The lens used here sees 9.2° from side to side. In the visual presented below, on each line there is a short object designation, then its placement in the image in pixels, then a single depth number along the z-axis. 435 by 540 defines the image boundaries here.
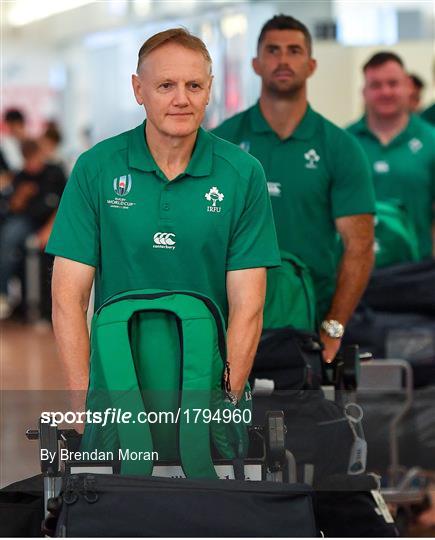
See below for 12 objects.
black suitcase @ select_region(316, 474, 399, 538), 7.36
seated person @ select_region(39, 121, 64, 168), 21.22
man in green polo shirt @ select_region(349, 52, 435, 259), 12.67
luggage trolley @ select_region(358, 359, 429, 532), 11.09
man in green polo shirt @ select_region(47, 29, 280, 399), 6.72
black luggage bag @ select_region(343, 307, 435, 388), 11.71
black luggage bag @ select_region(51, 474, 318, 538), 5.75
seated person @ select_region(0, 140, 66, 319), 17.90
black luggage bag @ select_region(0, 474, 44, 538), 6.63
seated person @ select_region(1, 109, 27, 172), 26.75
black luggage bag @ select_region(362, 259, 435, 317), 11.98
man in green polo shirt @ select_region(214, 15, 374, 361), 8.40
